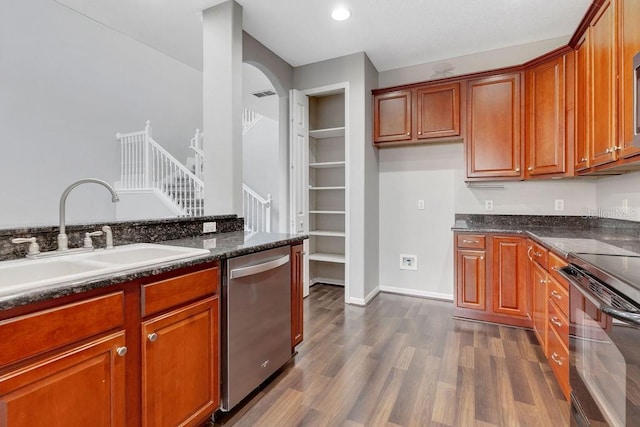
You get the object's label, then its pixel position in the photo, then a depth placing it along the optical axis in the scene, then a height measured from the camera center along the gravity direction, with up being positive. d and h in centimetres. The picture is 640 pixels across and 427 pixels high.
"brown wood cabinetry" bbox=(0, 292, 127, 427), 93 -50
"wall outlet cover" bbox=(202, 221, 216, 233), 238 -11
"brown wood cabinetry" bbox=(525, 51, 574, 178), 272 +86
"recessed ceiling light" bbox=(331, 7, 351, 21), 275 +173
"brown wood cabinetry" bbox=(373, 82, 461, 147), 343 +110
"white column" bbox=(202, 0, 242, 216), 263 +89
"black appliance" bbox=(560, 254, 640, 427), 101 -48
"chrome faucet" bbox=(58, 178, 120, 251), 150 -6
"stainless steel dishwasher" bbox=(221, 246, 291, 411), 169 -63
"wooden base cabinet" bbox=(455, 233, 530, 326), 286 -61
